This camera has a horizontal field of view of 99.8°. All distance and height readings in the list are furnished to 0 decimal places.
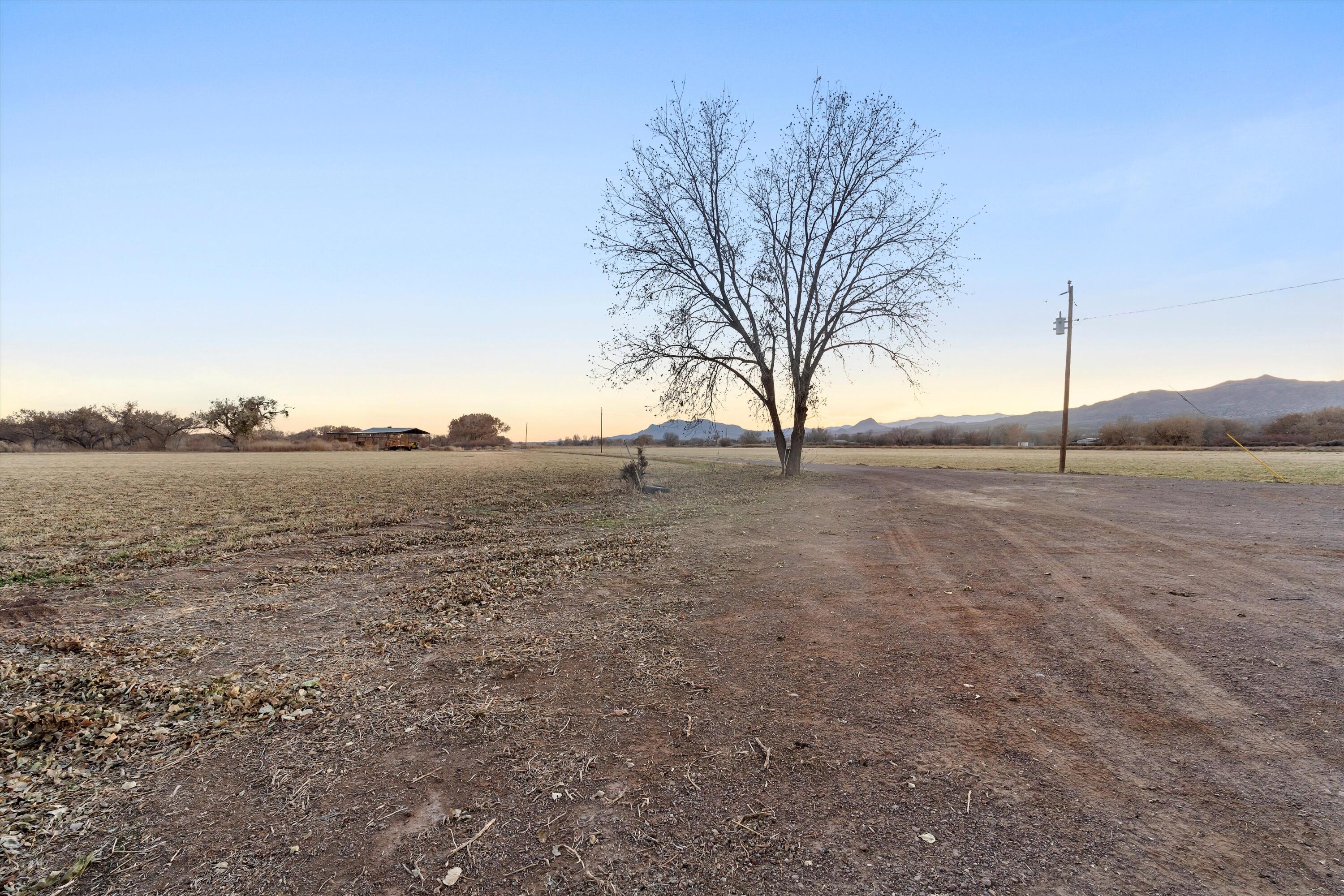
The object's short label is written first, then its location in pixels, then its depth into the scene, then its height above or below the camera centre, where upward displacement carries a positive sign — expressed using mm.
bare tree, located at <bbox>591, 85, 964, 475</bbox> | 20344 +6186
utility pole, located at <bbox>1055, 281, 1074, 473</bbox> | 23984 +4592
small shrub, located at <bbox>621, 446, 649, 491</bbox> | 17922 -1158
